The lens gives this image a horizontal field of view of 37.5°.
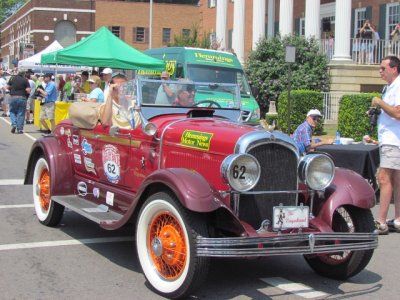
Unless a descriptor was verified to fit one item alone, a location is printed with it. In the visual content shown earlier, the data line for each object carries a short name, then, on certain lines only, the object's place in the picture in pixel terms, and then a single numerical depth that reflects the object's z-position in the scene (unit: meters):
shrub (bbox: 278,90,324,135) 16.98
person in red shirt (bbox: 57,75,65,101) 25.12
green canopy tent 14.25
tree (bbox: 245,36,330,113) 19.70
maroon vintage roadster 4.55
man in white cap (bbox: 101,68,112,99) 12.20
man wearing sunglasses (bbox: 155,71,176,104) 6.12
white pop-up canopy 26.26
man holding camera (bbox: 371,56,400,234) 6.97
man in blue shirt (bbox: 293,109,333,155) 9.19
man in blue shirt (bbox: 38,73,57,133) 17.67
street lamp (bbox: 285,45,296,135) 12.61
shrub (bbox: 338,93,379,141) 14.39
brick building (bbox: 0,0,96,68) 57.81
